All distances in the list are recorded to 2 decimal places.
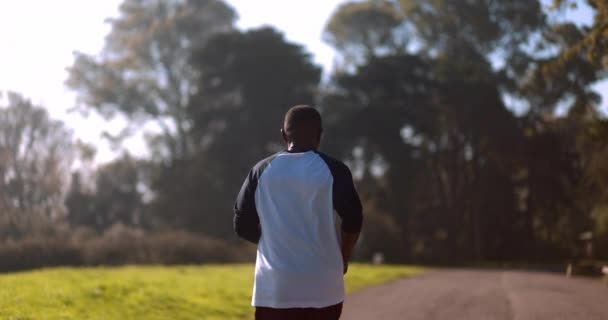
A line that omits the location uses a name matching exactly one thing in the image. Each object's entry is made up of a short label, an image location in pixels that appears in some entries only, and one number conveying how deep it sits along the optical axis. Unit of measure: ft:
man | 14.79
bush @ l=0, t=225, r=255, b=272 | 77.55
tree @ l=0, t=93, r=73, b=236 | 106.32
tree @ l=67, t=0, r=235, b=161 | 187.01
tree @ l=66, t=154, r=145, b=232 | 145.51
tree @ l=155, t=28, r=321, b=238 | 162.40
